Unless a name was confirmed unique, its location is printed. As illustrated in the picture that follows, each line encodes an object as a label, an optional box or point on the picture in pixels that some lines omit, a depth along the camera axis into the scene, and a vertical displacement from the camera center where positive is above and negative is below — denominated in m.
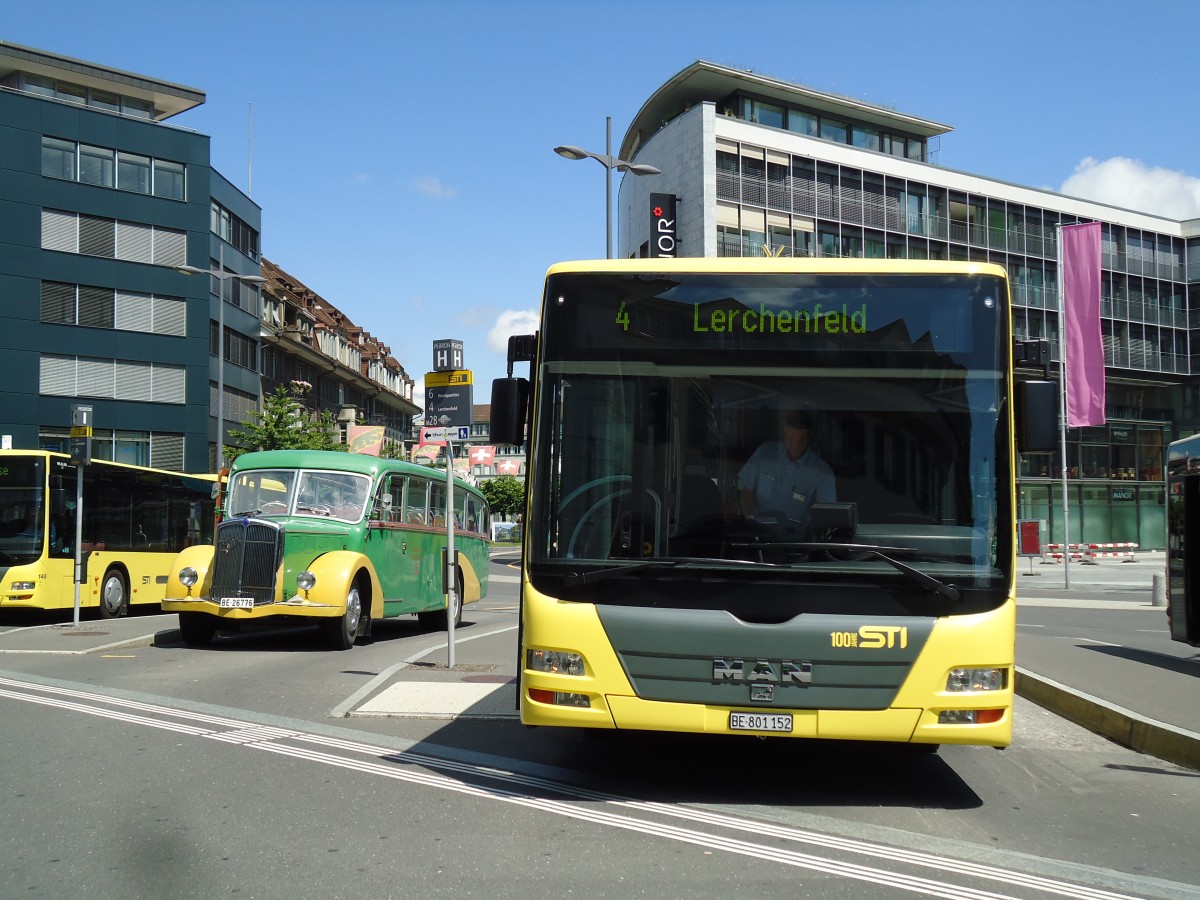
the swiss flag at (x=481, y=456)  82.71 +2.85
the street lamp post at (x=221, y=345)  37.78 +4.76
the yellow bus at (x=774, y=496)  6.88 +0.02
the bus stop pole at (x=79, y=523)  20.72 -0.41
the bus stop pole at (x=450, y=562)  13.23 -0.66
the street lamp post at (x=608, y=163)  24.89 +6.74
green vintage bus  15.91 -0.69
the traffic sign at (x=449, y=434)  14.16 +0.73
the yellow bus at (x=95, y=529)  21.94 -0.59
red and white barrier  54.76 -2.23
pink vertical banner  35.72 +5.01
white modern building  54.41 +12.86
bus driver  7.10 +0.08
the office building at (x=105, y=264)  48.00 +9.14
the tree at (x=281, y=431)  44.22 +2.40
